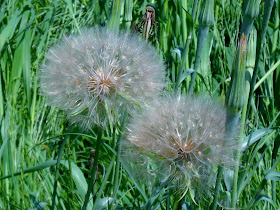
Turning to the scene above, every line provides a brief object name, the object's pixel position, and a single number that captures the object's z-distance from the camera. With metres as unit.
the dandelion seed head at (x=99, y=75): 0.66
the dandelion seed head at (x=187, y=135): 0.65
